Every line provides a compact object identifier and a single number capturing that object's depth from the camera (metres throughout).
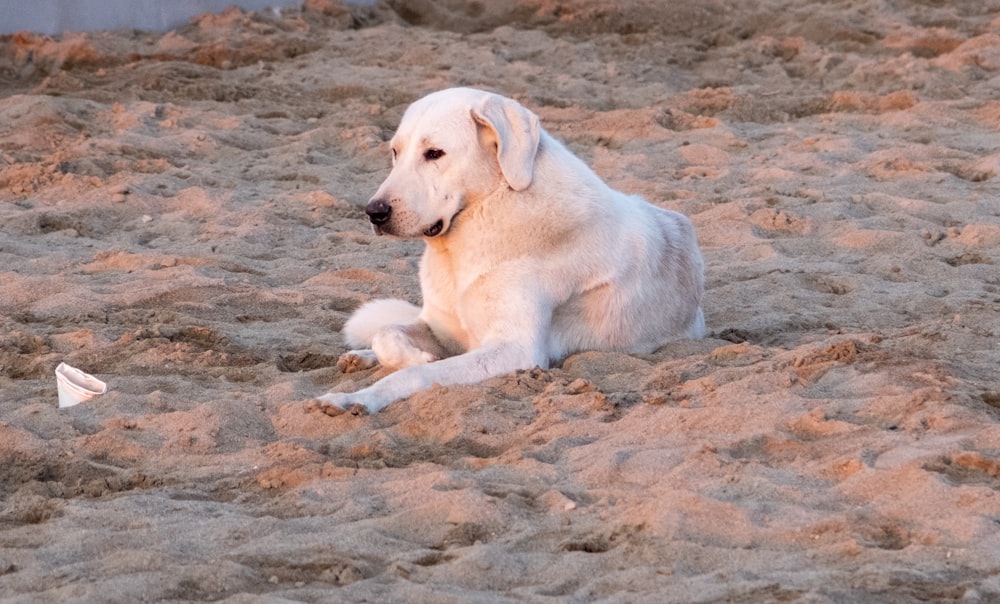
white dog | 10.66
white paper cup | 9.69
